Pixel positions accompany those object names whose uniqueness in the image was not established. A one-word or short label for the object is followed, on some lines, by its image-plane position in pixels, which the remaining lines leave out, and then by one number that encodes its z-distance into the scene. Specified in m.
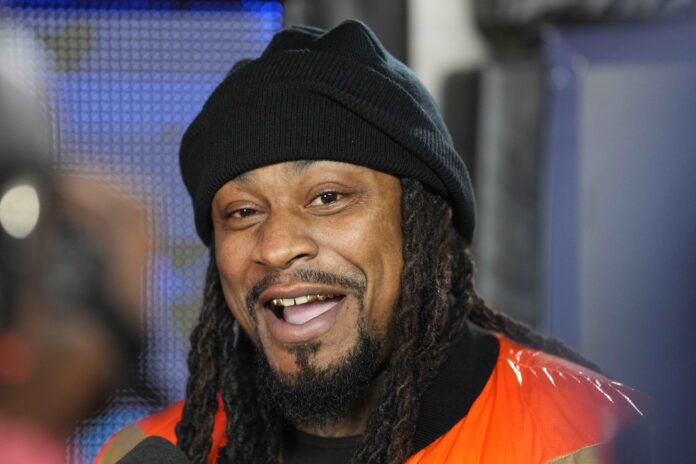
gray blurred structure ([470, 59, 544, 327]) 2.68
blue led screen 2.67
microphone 2.28
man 2.36
